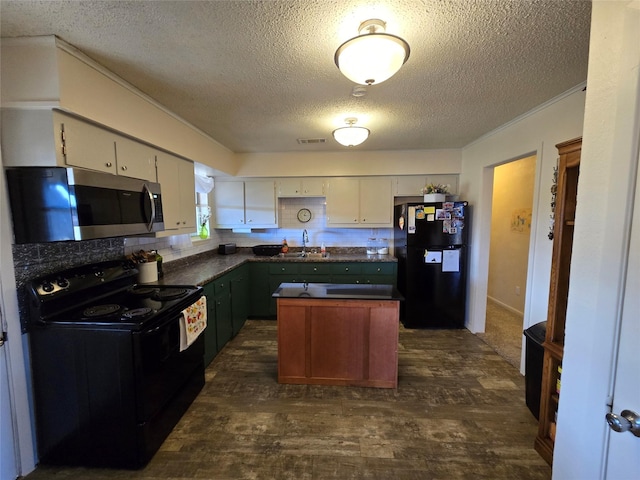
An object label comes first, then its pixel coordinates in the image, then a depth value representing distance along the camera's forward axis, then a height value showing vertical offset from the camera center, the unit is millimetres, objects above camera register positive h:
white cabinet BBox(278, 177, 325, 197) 4109 +504
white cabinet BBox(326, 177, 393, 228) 4070 +264
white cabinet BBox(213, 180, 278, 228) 4145 +234
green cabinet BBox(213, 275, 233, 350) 2876 -1006
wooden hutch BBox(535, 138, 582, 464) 1525 -386
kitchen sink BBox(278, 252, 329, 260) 4045 -548
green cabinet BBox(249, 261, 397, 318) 3846 -773
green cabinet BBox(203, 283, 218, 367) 2619 -1101
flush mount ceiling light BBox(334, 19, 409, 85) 1292 +807
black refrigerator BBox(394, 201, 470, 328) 3469 -560
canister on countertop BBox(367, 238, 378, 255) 4405 -398
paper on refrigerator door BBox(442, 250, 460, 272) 3508 -531
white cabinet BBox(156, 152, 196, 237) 2500 +262
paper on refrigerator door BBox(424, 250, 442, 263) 3506 -468
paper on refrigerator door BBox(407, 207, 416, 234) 3499 +8
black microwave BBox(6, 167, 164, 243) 1495 +88
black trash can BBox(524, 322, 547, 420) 1853 -1022
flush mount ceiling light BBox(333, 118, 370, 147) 2464 +776
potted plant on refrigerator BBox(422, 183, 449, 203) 3518 +362
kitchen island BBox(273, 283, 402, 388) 2283 -1003
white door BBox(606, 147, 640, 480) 721 -410
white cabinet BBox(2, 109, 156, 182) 1486 +449
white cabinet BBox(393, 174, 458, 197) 3973 +541
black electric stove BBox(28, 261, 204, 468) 1560 -927
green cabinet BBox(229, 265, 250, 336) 3307 -996
